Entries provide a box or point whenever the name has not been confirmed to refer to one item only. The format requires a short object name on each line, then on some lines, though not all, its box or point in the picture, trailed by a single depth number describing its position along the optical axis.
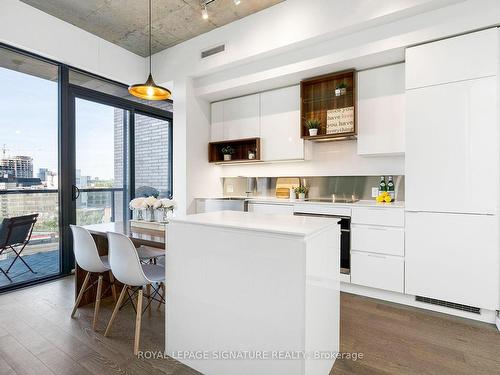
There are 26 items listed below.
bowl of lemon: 3.27
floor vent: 2.54
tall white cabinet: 2.43
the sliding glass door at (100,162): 3.86
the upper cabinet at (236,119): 4.22
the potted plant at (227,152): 4.50
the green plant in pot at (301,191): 3.97
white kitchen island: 1.42
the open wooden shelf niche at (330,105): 3.41
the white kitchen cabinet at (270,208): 3.59
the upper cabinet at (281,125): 3.86
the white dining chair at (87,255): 2.25
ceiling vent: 3.85
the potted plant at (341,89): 3.44
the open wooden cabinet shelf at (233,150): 4.37
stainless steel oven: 3.14
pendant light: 2.73
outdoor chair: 3.08
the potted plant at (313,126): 3.58
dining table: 2.12
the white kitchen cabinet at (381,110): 3.12
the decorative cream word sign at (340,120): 3.41
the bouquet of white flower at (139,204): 2.66
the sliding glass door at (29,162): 3.14
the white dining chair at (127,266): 1.94
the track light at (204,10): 3.13
